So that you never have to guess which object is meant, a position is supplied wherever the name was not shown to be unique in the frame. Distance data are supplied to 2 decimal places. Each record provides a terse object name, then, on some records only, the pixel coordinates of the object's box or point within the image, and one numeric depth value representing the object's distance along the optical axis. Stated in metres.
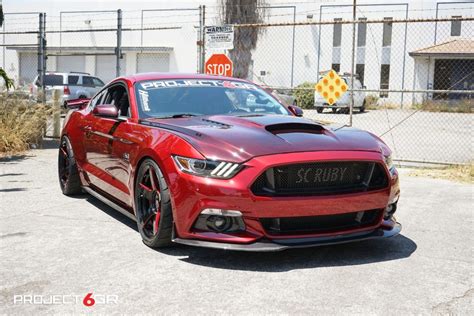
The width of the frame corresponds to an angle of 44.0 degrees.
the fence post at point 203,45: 11.41
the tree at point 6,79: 11.06
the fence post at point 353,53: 10.17
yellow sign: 10.79
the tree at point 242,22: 29.05
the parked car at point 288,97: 26.30
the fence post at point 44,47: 13.49
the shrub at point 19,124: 11.06
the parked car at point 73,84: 23.45
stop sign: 11.29
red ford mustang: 4.05
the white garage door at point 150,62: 41.12
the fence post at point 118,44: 15.18
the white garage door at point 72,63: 41.19
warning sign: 11.02
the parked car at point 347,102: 25.22
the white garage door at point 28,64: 43.03
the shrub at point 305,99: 30.78
